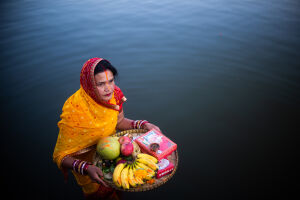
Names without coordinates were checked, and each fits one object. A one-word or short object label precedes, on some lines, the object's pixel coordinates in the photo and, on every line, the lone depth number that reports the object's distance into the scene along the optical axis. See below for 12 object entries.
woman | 1.47
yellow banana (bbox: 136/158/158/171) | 1.42
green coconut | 1.48
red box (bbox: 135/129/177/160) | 1.54
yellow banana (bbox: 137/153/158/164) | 1.49
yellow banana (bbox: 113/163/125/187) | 1.34
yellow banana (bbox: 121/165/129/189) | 1.32
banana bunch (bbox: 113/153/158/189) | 1.35
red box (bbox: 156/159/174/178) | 1.43
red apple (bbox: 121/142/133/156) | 1.51
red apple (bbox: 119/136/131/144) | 1.57
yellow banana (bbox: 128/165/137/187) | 1.34
